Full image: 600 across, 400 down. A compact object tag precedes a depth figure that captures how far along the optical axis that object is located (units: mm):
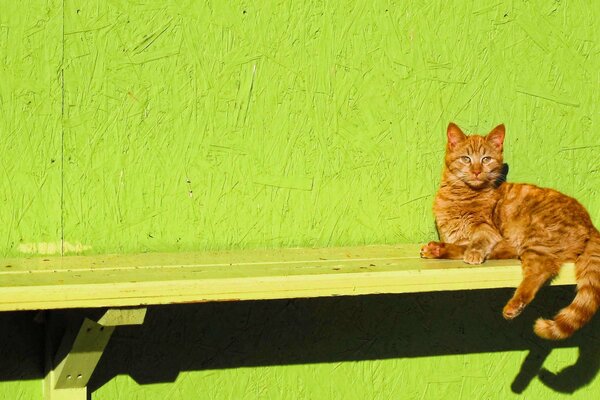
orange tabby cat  2422
